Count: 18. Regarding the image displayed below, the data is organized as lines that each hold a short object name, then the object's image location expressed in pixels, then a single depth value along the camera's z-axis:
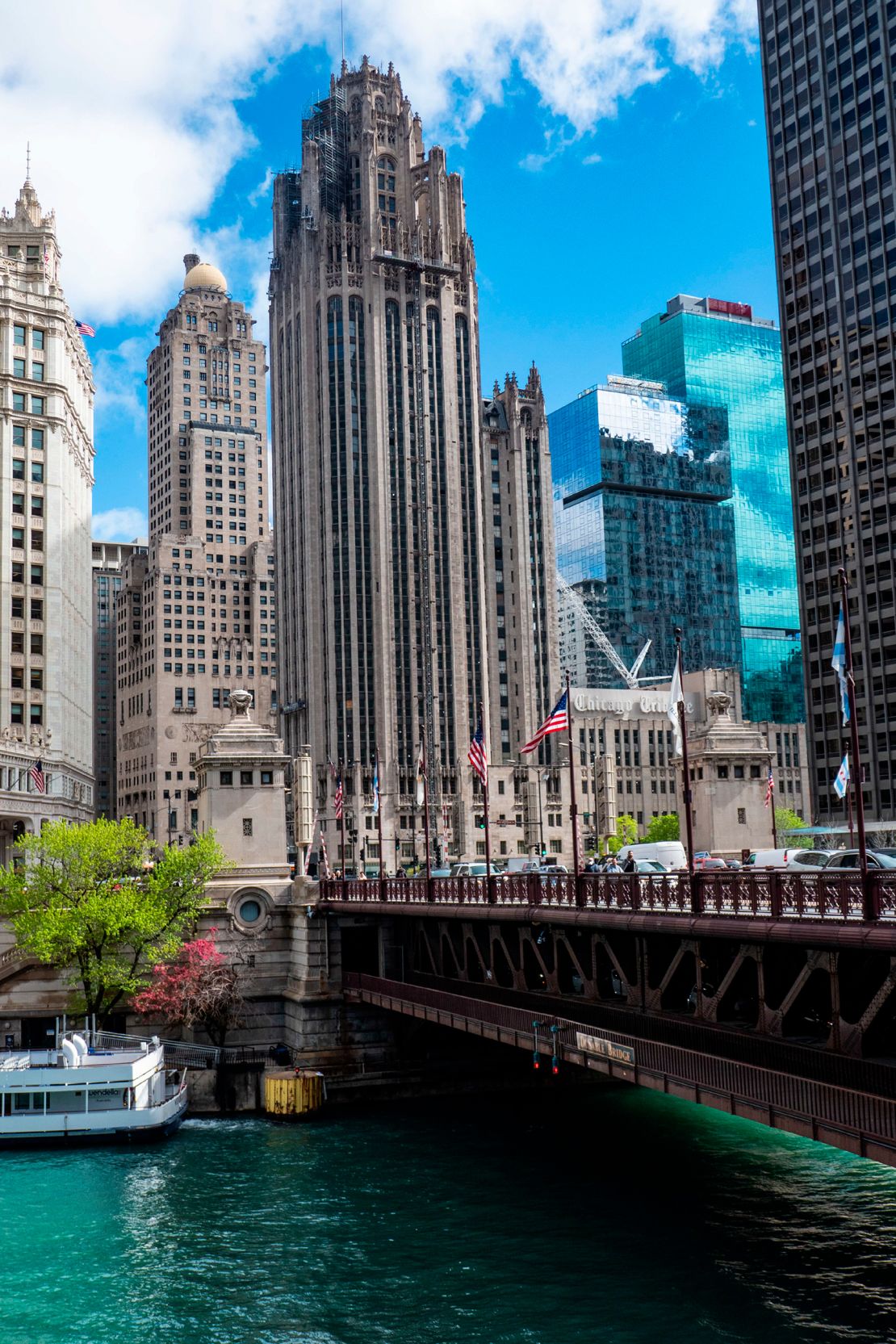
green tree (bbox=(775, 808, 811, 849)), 108.00
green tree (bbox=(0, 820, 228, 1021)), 64.31
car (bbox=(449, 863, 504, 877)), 69.03
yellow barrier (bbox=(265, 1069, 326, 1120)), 59.06
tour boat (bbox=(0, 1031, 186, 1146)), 54.47
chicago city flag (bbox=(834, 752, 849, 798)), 38.72
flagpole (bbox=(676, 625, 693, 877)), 34.76
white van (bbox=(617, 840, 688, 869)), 56.59
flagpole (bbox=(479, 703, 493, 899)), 45.50
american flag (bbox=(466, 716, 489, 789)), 50.22
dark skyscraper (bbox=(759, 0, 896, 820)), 120.25
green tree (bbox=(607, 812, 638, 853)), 140.75
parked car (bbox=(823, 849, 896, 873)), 35.34
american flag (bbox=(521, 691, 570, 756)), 45.16
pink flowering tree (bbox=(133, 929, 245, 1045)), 64.25
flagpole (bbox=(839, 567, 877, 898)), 25.48
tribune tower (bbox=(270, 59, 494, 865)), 150.50
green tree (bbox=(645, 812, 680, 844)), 126.00
